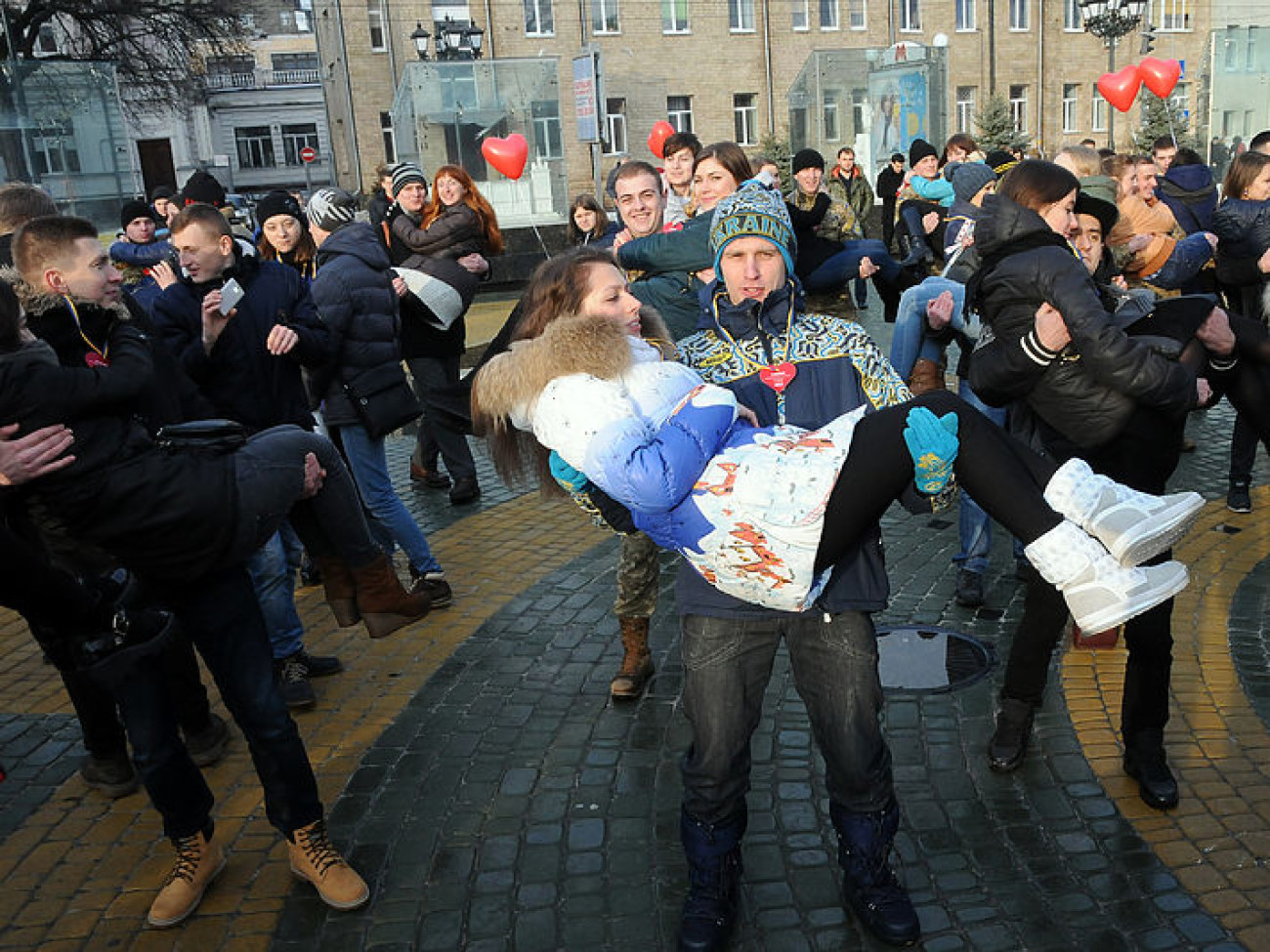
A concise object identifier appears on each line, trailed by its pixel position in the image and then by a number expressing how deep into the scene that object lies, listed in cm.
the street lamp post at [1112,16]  1902
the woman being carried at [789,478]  256
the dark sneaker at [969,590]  540
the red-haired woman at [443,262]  712
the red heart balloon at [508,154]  1800
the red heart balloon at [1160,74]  1722
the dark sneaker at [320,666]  511
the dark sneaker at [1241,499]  639
